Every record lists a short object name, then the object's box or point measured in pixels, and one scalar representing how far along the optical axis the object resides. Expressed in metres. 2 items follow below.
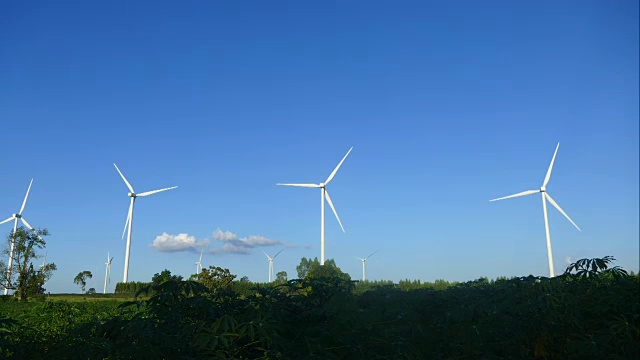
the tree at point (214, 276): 73.12
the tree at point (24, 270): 83.56
